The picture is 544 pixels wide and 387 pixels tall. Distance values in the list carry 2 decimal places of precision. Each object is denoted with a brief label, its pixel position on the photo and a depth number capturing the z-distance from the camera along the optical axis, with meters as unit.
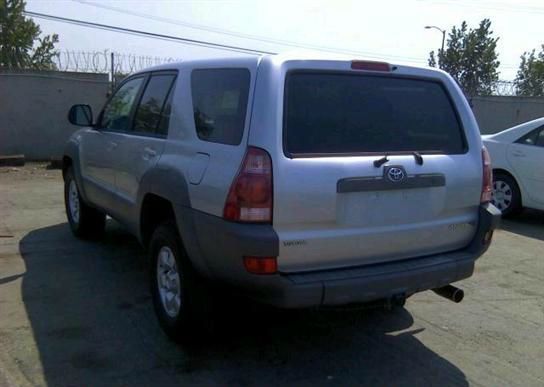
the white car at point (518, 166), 7.89
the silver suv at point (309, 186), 3.10
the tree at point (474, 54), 48.81
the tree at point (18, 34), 45.09
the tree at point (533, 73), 28.41
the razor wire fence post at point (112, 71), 14.21
